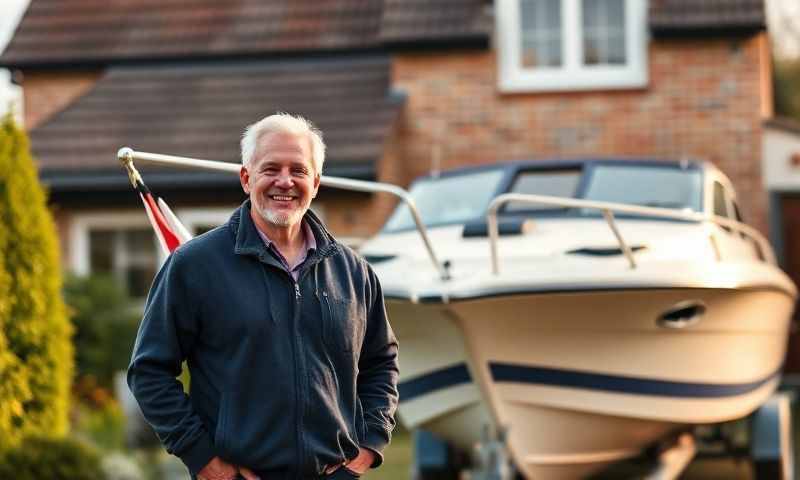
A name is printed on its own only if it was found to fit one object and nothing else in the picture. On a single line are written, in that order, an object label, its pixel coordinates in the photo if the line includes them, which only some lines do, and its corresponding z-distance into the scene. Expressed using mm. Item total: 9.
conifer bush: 8211
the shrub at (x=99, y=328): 13656
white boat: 7418
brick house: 13922
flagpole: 4438
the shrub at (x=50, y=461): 7664
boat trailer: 8406
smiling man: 3711
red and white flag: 4789
